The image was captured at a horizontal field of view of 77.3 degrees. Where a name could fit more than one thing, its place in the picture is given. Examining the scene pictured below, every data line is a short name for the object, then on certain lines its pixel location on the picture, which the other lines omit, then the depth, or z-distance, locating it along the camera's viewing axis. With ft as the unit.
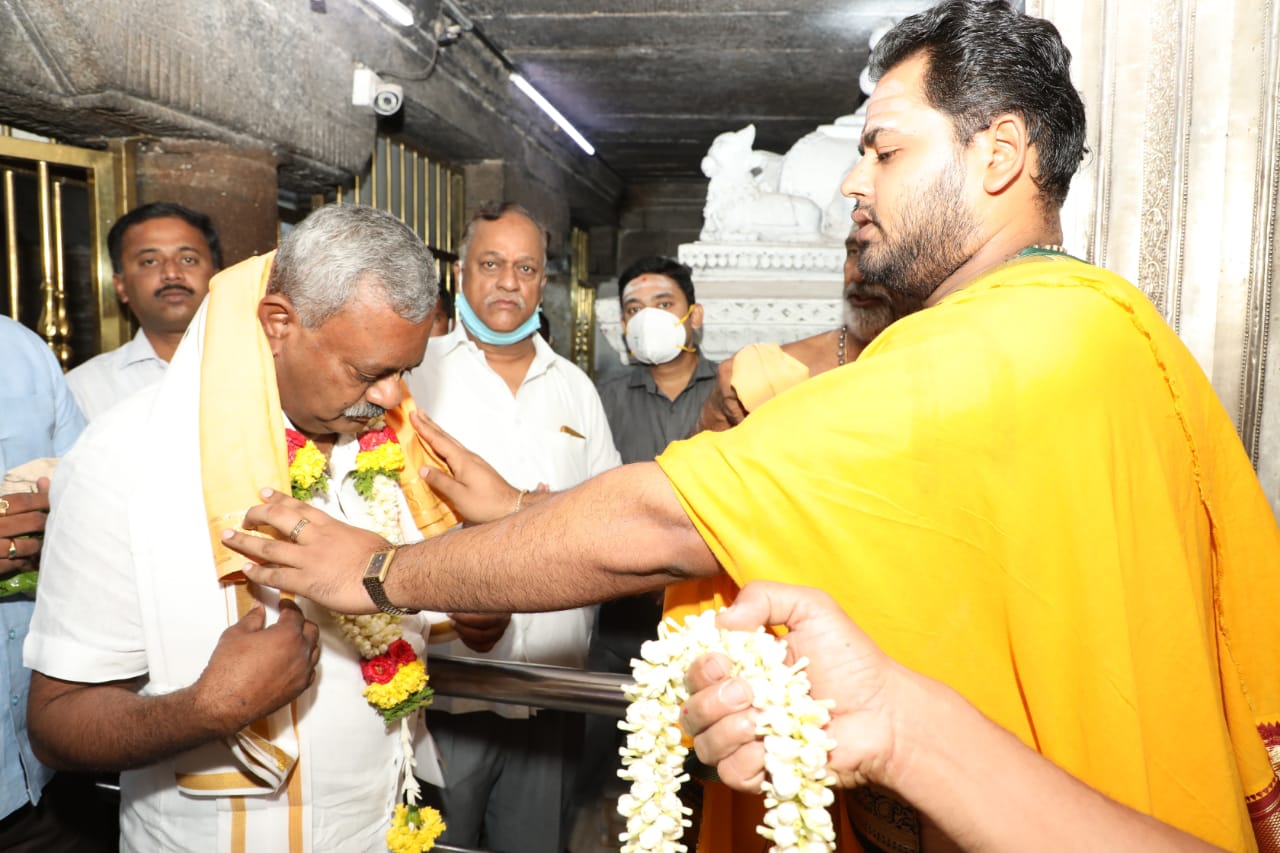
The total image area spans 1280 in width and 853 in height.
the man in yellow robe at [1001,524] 3.49
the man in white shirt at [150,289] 10.16
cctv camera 16.40
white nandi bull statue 12.95
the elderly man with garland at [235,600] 4.86
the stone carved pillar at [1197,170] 6.44
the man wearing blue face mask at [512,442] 9.34
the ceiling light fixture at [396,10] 16.52
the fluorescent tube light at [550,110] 24.34
